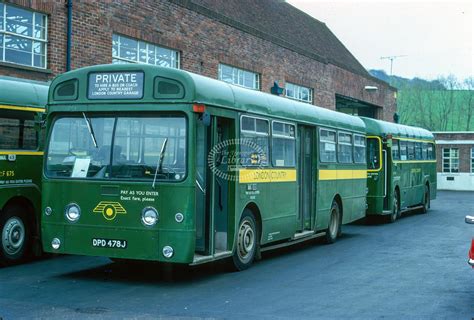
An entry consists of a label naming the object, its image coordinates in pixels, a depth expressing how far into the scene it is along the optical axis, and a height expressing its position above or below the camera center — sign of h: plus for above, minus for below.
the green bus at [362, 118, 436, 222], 21.56 +0.20
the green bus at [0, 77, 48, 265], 11.69 +0.05
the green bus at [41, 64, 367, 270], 9.66 +0.07
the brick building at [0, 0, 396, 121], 16.59 +4.00
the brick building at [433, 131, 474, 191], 56.28 +1.12
